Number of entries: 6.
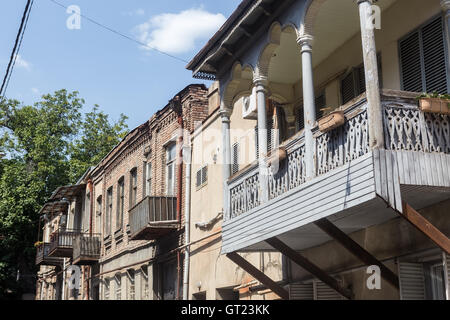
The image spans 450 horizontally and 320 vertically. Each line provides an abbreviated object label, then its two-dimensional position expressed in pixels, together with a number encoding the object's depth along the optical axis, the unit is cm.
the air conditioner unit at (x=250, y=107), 1259
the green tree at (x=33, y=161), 3600
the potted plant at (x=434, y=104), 813
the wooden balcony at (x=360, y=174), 795
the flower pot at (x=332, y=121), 877
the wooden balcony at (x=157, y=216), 1809
